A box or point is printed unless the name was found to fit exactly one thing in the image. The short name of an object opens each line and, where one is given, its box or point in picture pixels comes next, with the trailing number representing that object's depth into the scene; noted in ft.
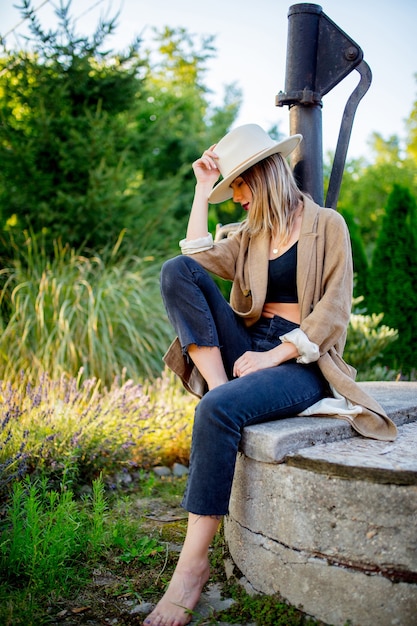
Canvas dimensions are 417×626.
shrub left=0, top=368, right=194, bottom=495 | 9.64
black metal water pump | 9.05
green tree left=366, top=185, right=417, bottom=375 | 19.47
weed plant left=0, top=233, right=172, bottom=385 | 16.28
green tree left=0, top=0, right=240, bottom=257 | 22.00
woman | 6.54
